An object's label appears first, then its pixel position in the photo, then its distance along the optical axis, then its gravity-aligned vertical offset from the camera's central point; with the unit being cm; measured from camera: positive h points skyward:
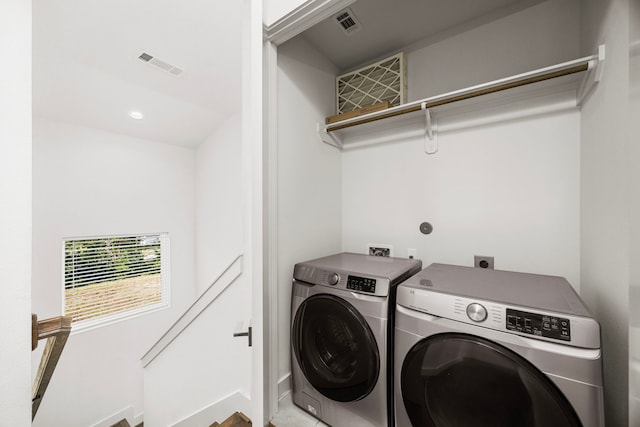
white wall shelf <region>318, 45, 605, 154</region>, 105 +59
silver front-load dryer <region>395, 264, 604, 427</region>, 67 -44
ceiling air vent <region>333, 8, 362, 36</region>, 139 +114
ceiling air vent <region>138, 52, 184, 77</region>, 222 +143
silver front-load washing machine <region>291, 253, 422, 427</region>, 103 -57
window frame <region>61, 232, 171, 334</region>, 296 -122
